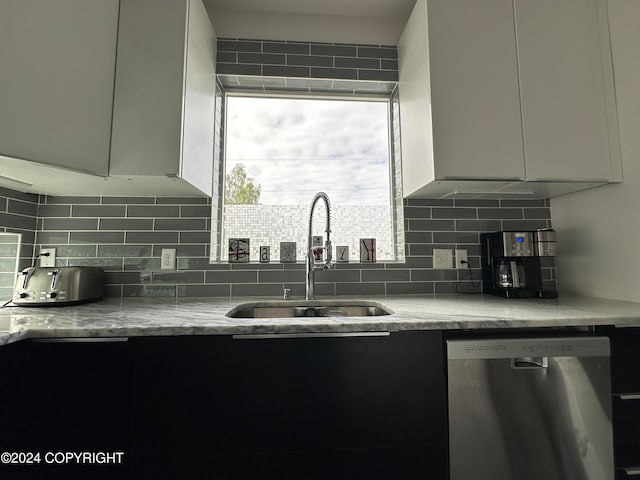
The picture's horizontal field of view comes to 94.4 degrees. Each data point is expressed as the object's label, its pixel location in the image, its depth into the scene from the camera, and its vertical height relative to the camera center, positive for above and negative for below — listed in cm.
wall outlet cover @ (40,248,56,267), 152 +2
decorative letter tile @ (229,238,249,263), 161 +7
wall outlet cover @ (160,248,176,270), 156 +2
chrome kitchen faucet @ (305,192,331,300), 149 +4
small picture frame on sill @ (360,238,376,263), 166 +7
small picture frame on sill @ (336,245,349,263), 166 +5
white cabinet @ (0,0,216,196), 99 +65
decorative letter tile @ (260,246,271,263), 163 +4
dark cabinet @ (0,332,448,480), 86 -44
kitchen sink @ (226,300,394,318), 147 -23
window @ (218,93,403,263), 175 +56
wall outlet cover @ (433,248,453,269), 168 +2
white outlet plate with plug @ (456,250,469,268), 169 +2
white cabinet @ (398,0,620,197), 133 +77
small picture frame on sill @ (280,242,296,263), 163 +6
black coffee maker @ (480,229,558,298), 144 +0
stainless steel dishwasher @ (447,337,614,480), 94 -48
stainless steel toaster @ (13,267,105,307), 122 -10
